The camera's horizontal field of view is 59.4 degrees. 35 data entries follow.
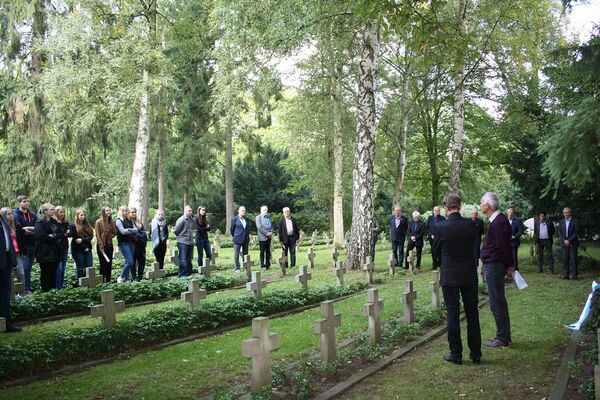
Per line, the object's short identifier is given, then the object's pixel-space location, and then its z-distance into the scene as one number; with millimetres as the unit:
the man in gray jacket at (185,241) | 12617
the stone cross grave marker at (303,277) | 10508
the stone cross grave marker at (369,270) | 12377
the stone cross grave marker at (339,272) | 11570
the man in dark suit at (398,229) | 15469
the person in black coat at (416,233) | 15477
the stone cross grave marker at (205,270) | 11758
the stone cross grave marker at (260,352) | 4727
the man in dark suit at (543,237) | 14625
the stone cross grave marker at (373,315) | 6617
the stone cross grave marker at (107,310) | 6656
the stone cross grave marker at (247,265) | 12883
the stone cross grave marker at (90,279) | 9867
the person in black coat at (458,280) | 6008
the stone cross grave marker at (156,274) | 11012
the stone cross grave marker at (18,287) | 9375
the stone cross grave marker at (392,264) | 13805
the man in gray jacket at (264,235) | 14961
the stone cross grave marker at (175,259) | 15000
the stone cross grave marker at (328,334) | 5750
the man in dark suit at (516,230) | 14672
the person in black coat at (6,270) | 6917
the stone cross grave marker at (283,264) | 13838
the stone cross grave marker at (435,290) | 8852
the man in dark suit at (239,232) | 14582
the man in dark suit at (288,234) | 15477
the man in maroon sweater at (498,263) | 6664
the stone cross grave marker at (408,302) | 7805
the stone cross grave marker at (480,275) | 12117
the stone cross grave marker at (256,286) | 8953
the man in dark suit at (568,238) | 13031
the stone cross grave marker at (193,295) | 7859
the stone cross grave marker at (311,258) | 15453
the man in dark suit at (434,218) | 14264
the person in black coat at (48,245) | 9461
